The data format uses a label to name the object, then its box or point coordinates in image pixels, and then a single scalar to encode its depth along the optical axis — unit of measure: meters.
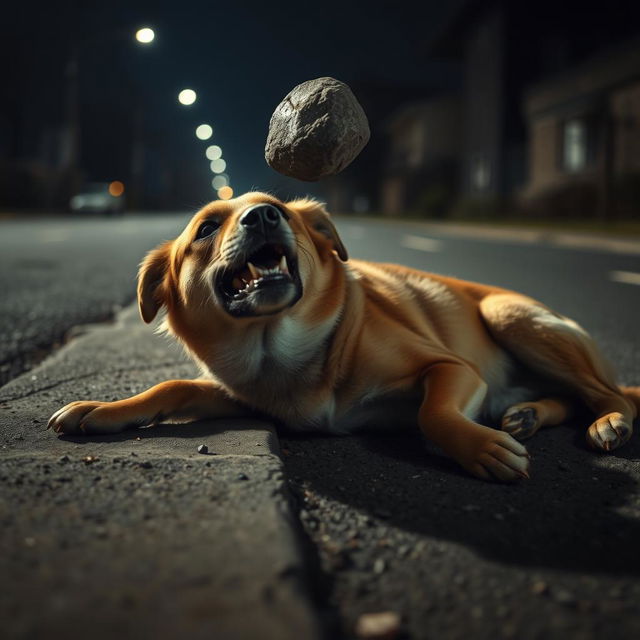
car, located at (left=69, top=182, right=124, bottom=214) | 33.34
